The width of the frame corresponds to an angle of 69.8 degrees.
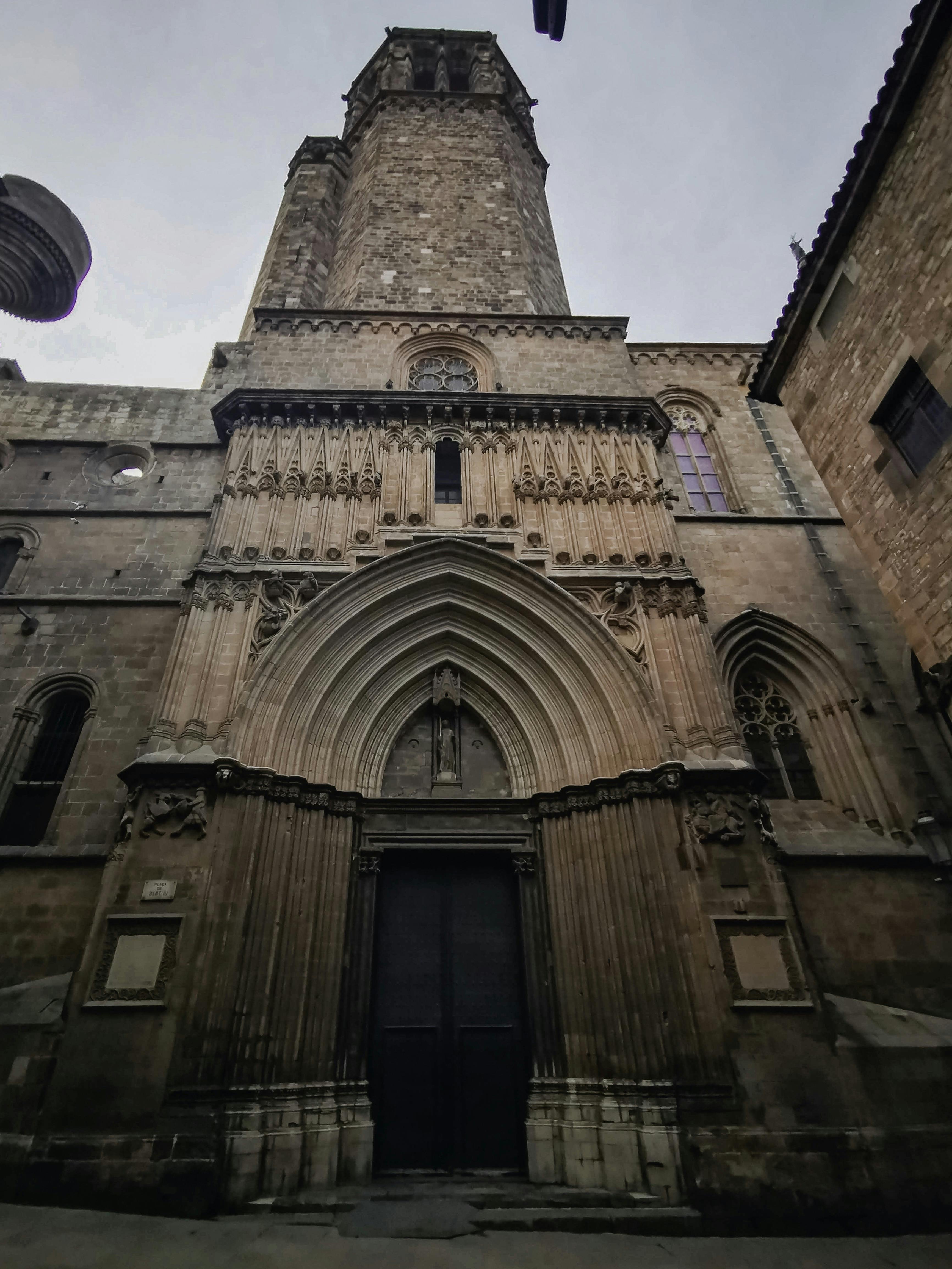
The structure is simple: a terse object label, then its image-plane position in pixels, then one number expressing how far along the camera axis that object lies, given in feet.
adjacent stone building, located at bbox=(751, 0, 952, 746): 28.76
